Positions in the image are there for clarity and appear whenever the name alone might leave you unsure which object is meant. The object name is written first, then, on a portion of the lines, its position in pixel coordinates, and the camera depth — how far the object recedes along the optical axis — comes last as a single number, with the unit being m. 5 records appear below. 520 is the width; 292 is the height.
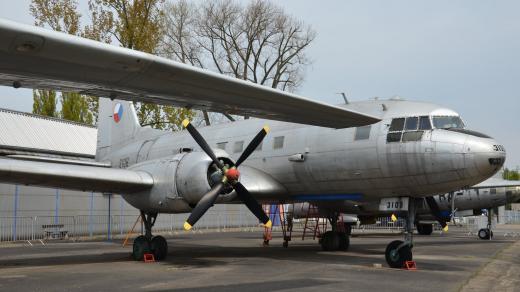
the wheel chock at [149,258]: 15.47
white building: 26.41
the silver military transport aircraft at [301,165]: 11.32
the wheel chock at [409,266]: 13.68
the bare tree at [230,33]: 46.28
